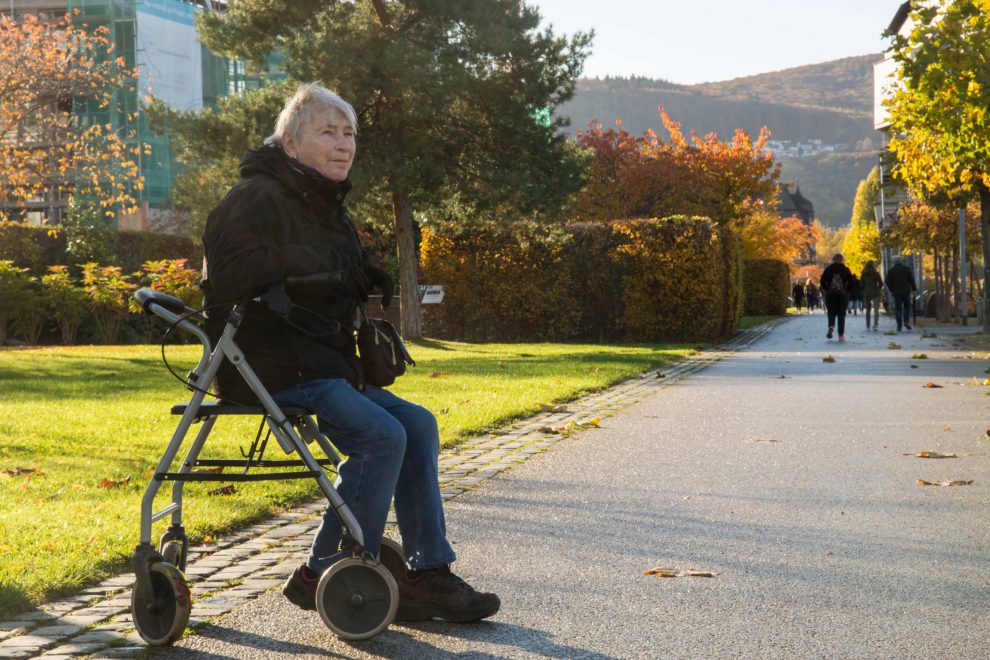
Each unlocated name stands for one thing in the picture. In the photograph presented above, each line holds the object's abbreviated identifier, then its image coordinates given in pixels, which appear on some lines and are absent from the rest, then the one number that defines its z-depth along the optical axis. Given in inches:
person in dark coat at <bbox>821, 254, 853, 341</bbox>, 1080.2
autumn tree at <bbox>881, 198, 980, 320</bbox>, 1542.8
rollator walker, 160.1
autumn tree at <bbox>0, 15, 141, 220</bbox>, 1032.2
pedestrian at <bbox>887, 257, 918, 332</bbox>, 1221.7
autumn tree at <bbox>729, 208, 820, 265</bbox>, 2684.5
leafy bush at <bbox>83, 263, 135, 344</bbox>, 1099.3
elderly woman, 161.6
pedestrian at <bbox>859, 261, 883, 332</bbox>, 1296.8
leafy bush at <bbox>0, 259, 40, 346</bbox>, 1082.7
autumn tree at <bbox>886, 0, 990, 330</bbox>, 580.7
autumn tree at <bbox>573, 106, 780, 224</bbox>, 1952.5
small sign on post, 1139.3
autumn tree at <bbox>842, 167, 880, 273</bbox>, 3321.9
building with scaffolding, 2625.5
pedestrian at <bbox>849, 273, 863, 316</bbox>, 1148.9
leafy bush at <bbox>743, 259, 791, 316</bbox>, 2156.7
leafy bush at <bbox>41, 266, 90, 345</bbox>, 1099.4
